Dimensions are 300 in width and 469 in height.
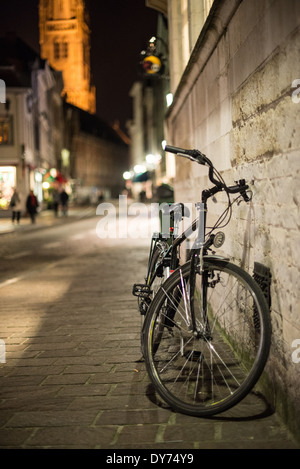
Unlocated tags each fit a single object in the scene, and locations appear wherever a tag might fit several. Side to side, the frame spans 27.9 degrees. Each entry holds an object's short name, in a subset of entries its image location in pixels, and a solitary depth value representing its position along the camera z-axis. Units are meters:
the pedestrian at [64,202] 40.81
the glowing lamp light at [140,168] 75.27
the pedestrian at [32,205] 31.87
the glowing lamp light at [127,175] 99.84
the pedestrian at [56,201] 40.00
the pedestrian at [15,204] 30.97
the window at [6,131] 41.12
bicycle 3.54
